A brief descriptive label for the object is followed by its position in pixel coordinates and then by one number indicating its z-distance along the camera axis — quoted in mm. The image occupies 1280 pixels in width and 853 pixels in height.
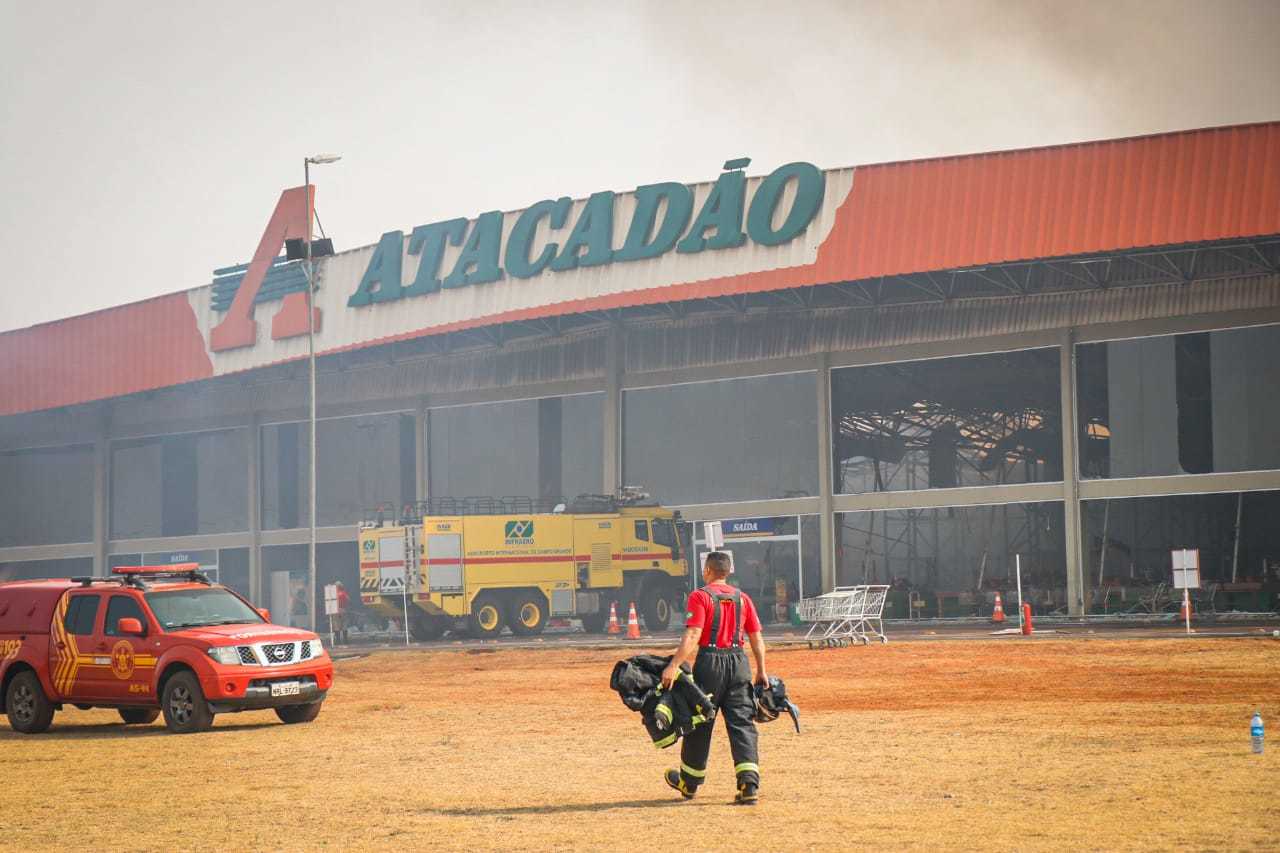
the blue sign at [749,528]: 49281
